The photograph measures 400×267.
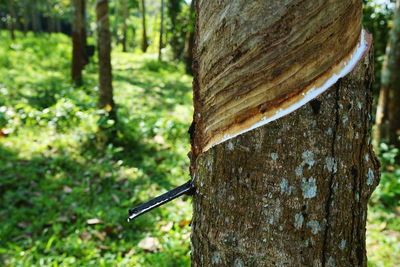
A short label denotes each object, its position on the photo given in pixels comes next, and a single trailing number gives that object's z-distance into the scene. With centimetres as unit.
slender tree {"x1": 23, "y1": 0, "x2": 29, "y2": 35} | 1683
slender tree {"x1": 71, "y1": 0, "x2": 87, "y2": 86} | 676
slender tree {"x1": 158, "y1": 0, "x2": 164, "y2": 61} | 1084
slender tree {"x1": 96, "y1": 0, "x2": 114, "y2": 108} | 419
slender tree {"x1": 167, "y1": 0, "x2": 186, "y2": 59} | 1243
